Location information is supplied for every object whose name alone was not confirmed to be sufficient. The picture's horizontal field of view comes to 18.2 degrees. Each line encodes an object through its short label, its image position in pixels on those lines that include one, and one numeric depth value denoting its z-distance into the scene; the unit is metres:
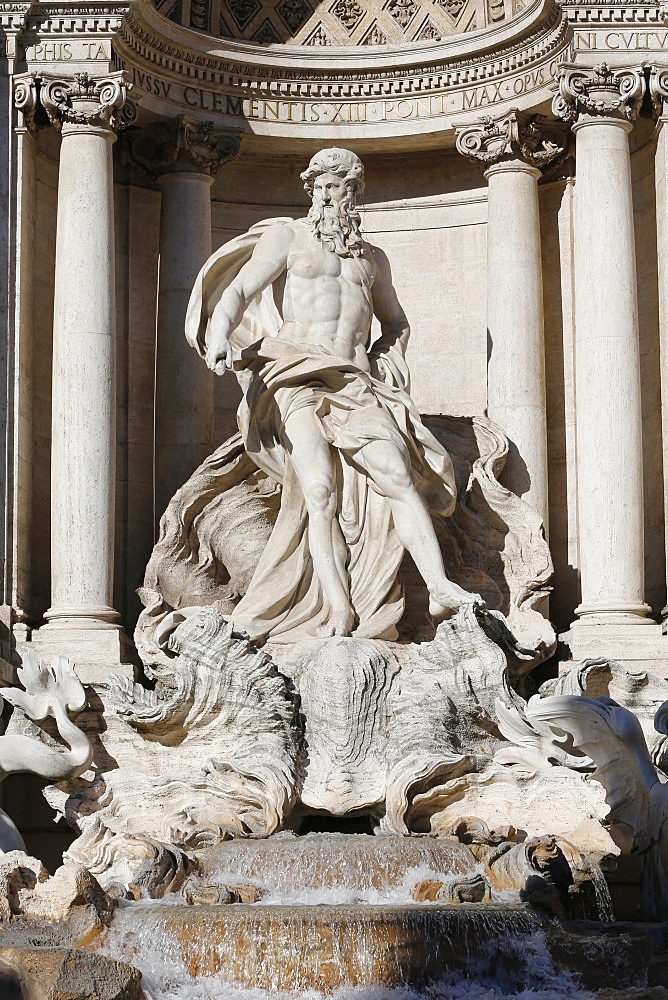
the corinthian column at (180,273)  18.91
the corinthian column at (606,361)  17.25
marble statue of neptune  16.56
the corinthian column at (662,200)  17.92
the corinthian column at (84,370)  17.19
